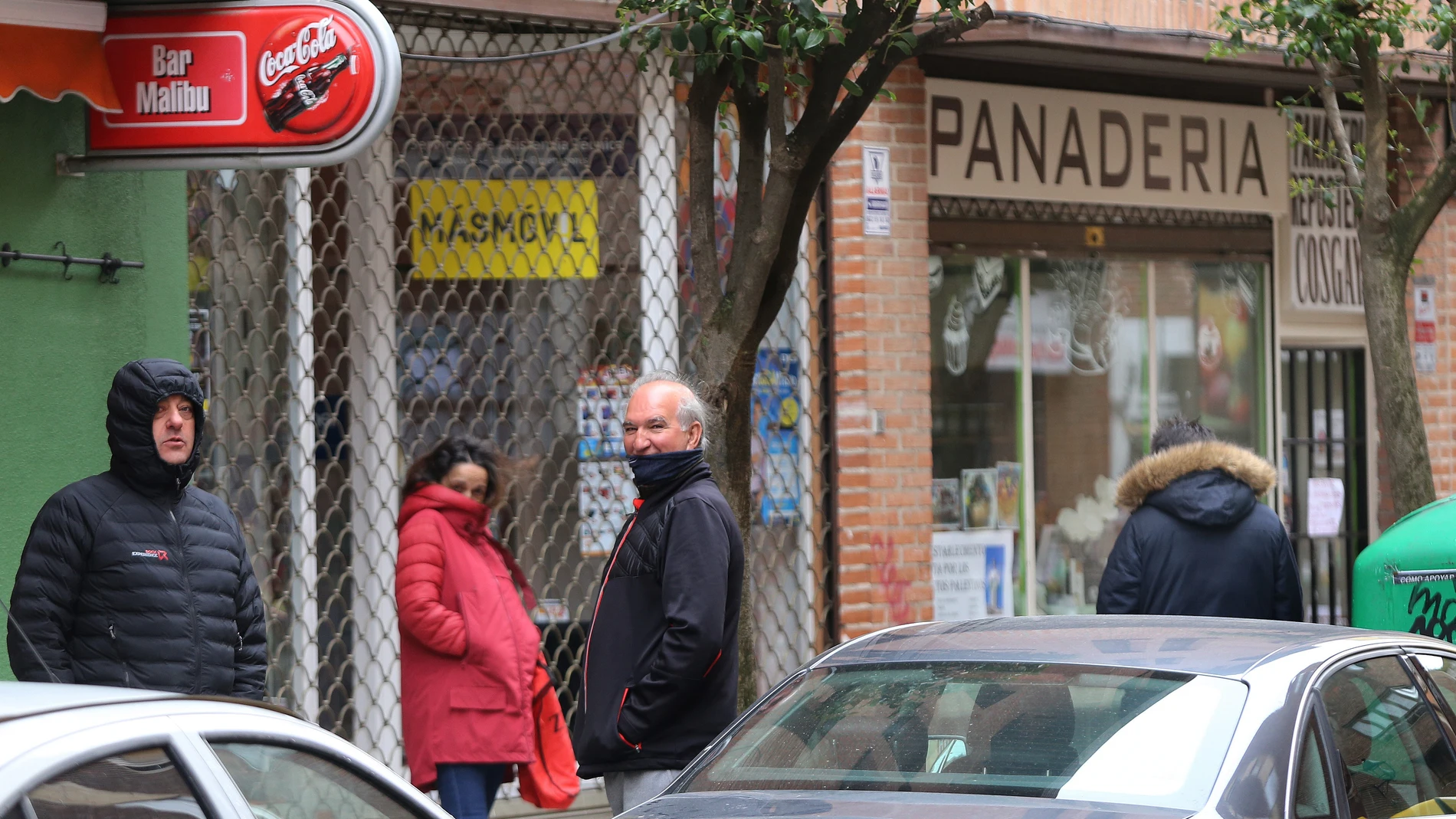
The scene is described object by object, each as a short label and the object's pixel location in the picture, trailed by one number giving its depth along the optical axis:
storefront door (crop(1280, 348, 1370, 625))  23.05
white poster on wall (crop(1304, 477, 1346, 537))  22.92
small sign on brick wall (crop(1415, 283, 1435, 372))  23.09
